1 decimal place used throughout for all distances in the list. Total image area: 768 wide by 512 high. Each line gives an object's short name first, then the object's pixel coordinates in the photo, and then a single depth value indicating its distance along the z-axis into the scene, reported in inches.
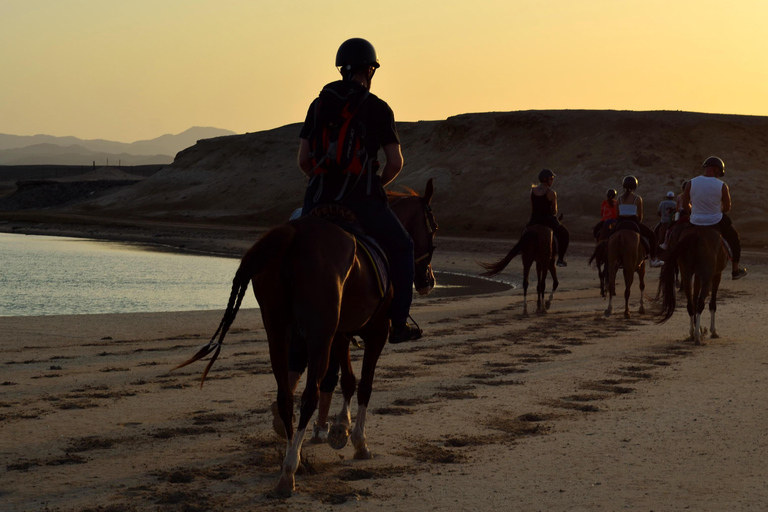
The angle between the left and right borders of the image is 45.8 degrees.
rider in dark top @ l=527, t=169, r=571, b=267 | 673.6
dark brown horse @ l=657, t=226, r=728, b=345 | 515.9
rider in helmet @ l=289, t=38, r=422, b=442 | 251.4
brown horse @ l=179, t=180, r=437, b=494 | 220.4
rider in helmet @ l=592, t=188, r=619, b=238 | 797.9
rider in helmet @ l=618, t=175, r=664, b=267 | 668.1
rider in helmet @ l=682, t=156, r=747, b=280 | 502.6
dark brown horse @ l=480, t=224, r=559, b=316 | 681.6
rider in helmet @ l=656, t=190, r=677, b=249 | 853.2
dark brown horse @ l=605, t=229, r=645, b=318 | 665.0
